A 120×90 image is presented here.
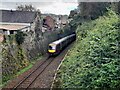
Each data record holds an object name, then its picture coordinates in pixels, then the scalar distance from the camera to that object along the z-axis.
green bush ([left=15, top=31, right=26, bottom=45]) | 24.58
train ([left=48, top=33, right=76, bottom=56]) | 29.19
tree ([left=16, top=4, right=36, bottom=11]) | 74.94
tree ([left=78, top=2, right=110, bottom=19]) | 33.69
